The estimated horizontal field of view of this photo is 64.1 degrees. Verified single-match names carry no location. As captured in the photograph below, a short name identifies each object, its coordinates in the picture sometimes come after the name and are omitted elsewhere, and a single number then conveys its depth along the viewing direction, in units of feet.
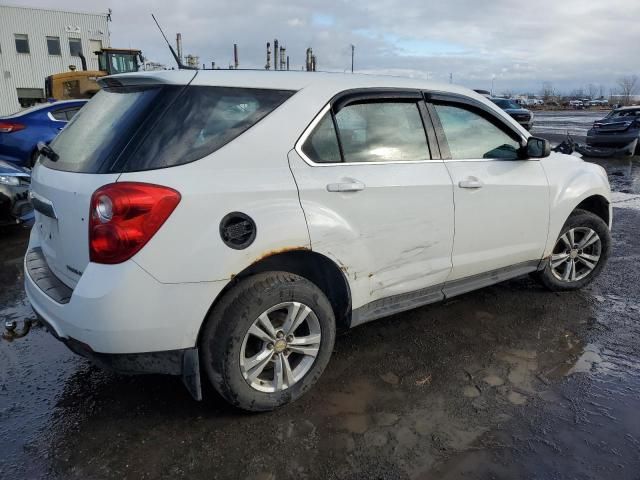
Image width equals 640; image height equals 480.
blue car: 28.68
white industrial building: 116.26
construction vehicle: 60.23
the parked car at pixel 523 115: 73.34
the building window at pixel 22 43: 117.39
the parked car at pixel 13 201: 20.13
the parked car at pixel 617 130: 49.98
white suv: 7.57
